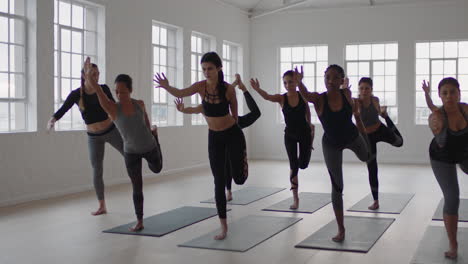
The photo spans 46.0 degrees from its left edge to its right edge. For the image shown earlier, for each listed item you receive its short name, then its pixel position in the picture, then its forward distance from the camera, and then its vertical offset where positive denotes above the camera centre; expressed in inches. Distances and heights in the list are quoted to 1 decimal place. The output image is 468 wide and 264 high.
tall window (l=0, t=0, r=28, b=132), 257.1 +27.3
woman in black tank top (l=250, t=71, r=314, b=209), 225.3 +0.8
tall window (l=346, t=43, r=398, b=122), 475.8 +51.4
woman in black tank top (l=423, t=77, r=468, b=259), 143.3 -4.5
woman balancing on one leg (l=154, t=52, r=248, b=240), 169.3 +1.4
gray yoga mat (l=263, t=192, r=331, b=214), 232.4 -34.8
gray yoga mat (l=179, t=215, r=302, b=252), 167.6 -36.2
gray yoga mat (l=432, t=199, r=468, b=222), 210.9 -34.6
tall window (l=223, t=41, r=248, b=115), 486.0 +56.5
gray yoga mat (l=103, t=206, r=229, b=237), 188.1 -35.9
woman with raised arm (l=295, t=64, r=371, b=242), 169.2 +0.9
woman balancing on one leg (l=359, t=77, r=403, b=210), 225.0 +1.7
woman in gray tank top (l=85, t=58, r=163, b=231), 180.5 -2.3
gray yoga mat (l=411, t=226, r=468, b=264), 148.8 -35.7
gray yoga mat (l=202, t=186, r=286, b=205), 255.9 -34.5
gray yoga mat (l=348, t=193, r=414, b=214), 230.8 -34.6
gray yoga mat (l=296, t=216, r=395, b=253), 165.9 -35.8
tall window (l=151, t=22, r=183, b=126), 377.7 +41.2
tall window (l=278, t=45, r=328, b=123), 496.1 +58.2
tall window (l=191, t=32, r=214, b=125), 425.7 +51.7
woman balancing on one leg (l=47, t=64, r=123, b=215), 216.2 +3.5
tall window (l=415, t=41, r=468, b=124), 457.4 +51.2
